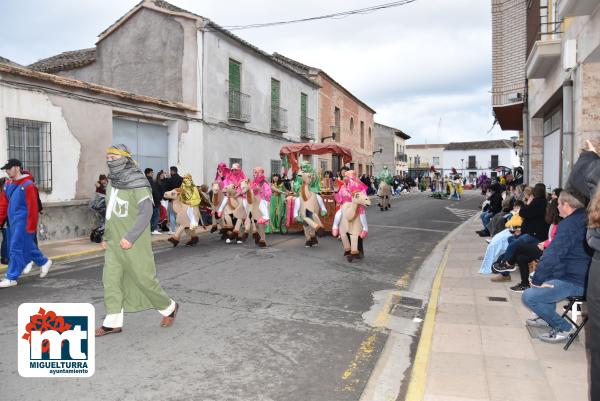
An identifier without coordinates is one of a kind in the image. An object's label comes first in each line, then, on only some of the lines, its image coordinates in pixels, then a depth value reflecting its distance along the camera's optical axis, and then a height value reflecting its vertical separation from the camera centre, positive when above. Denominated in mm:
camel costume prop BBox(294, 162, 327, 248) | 10977 -539
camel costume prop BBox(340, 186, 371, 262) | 9203 -735
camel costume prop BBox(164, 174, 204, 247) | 10828 -519
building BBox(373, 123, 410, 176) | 57219 +4262
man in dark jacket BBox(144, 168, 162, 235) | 12948 -475
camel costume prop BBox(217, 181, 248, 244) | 11133 -646
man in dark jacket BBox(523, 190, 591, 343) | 4707 -799
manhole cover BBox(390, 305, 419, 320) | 5949 -1553
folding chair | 4559 -1269
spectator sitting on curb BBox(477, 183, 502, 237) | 12602 -583
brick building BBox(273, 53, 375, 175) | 29203 +4280
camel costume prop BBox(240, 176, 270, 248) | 10852 -666
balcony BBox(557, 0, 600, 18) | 7223 +2560
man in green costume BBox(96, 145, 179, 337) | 4922 -656
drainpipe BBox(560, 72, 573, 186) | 8898 +1029
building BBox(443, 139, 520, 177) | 72812 +3802
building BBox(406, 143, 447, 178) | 79562 +4399
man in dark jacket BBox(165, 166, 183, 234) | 13438 +47
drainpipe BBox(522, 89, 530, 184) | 16266 +1537
